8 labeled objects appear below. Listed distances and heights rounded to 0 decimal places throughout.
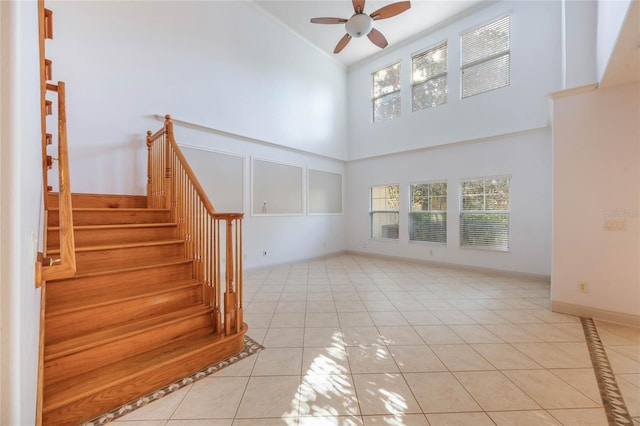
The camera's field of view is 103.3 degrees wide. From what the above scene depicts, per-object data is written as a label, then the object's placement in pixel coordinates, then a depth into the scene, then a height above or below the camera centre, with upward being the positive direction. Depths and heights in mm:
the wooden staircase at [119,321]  1614 -874
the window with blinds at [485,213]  4934 +5
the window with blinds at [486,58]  4969 +3166
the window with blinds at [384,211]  6525 +58
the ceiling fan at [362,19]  3598 +2922
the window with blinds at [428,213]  5695 +5
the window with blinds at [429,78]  5742 +3165
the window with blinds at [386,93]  6527 +3178
